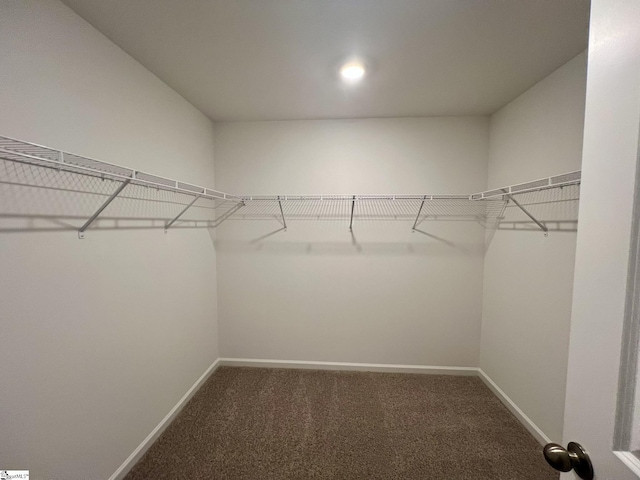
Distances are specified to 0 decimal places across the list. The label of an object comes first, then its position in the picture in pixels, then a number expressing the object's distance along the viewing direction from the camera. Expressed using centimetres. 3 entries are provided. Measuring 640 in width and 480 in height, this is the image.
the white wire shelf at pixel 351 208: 205
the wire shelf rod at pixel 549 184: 129
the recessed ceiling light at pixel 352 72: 155
